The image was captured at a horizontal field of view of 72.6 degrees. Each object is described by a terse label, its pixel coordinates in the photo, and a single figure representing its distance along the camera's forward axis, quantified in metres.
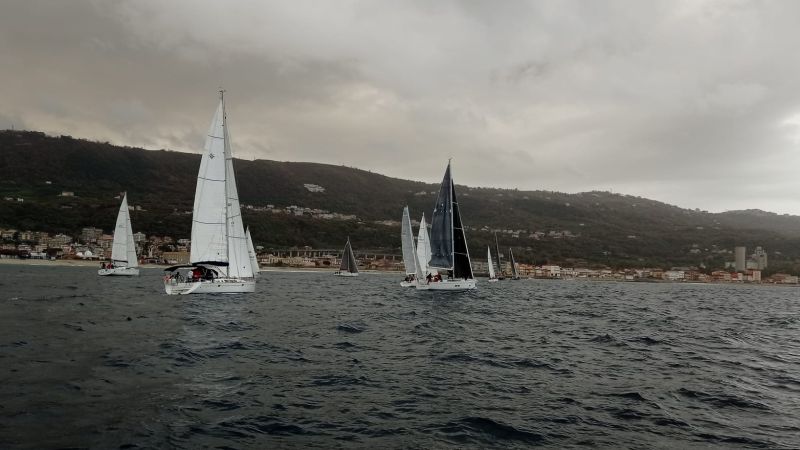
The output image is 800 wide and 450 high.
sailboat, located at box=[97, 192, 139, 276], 77.81
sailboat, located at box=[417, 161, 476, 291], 56.53
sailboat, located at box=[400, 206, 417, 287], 69.69
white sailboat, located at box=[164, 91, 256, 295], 43.34
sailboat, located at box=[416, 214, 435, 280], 66.94
